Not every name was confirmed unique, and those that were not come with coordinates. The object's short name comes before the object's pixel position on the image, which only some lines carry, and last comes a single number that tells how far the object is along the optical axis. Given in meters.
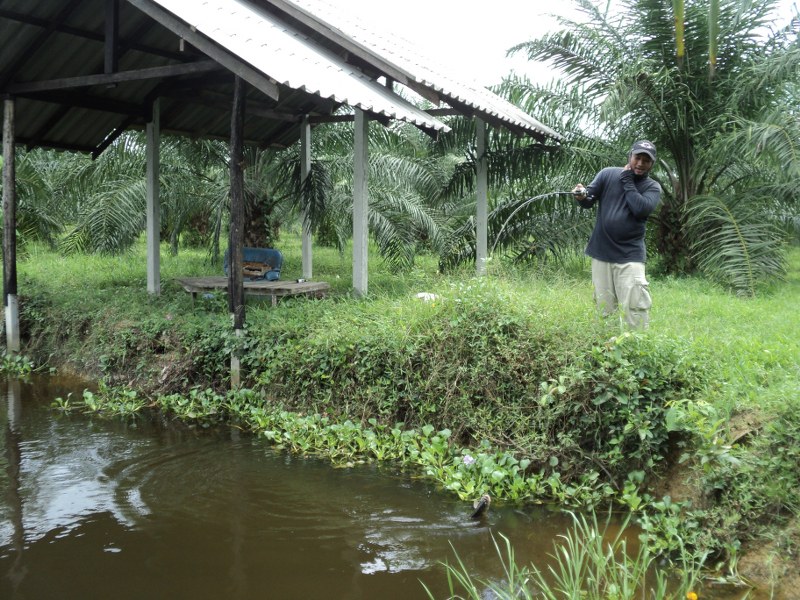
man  6.29
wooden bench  8.66
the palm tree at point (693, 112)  9.88
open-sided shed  7.13
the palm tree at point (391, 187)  12.73
